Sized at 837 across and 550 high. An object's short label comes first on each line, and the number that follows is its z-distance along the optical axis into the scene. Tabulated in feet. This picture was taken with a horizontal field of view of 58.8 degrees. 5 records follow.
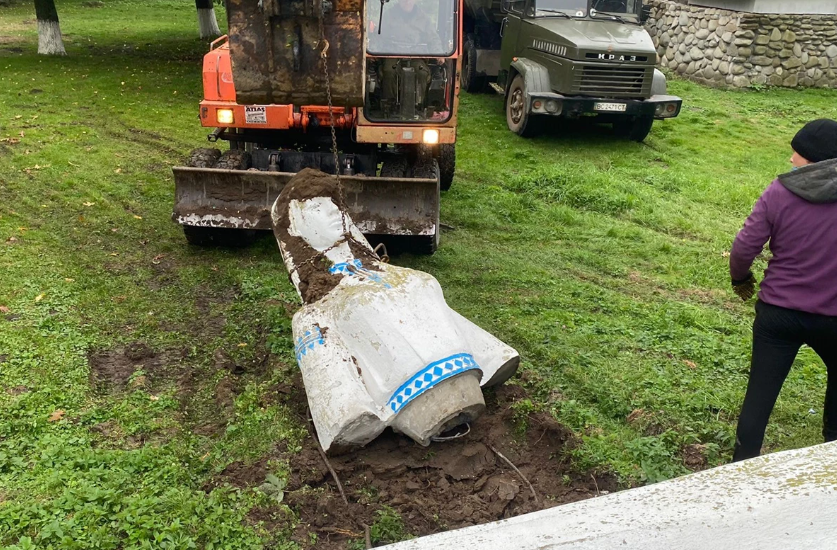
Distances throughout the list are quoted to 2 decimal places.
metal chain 15.74
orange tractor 21.53
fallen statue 12.85
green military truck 36.01
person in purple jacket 10.98
